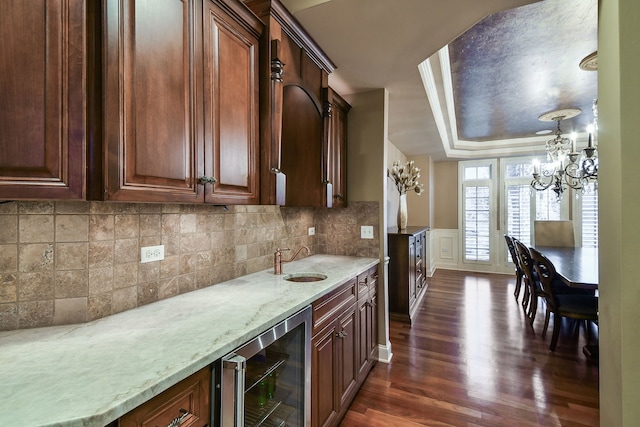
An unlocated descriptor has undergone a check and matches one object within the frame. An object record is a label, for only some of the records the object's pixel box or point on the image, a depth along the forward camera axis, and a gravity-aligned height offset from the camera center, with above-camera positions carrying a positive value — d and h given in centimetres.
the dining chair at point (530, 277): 356 -81
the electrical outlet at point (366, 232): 282 -18
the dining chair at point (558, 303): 284 -92
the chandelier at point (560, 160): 328 +67
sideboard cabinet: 381 -81
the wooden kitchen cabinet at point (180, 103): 100 +46
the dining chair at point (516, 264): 439 -80
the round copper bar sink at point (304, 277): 209 -46
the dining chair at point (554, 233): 471 -34
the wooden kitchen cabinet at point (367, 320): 232 -91
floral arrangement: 420 +51
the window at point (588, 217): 579 -11
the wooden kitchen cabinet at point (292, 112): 165 +73
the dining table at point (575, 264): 256 -57
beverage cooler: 129 -81
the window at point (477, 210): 664 +6
